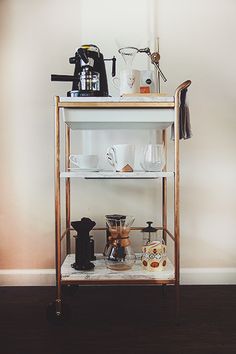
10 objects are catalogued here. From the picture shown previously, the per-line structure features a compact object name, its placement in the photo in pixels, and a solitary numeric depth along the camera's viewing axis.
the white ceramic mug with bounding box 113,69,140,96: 1.84
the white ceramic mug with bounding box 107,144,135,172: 1.79
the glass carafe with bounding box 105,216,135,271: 1.86
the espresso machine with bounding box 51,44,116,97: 1.80
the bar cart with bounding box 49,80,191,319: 1.69
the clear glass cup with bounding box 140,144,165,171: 1.80
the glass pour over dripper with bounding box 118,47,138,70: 1.97
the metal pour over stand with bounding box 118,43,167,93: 1.92
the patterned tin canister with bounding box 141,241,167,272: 1.80
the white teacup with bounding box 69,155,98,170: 1.80
